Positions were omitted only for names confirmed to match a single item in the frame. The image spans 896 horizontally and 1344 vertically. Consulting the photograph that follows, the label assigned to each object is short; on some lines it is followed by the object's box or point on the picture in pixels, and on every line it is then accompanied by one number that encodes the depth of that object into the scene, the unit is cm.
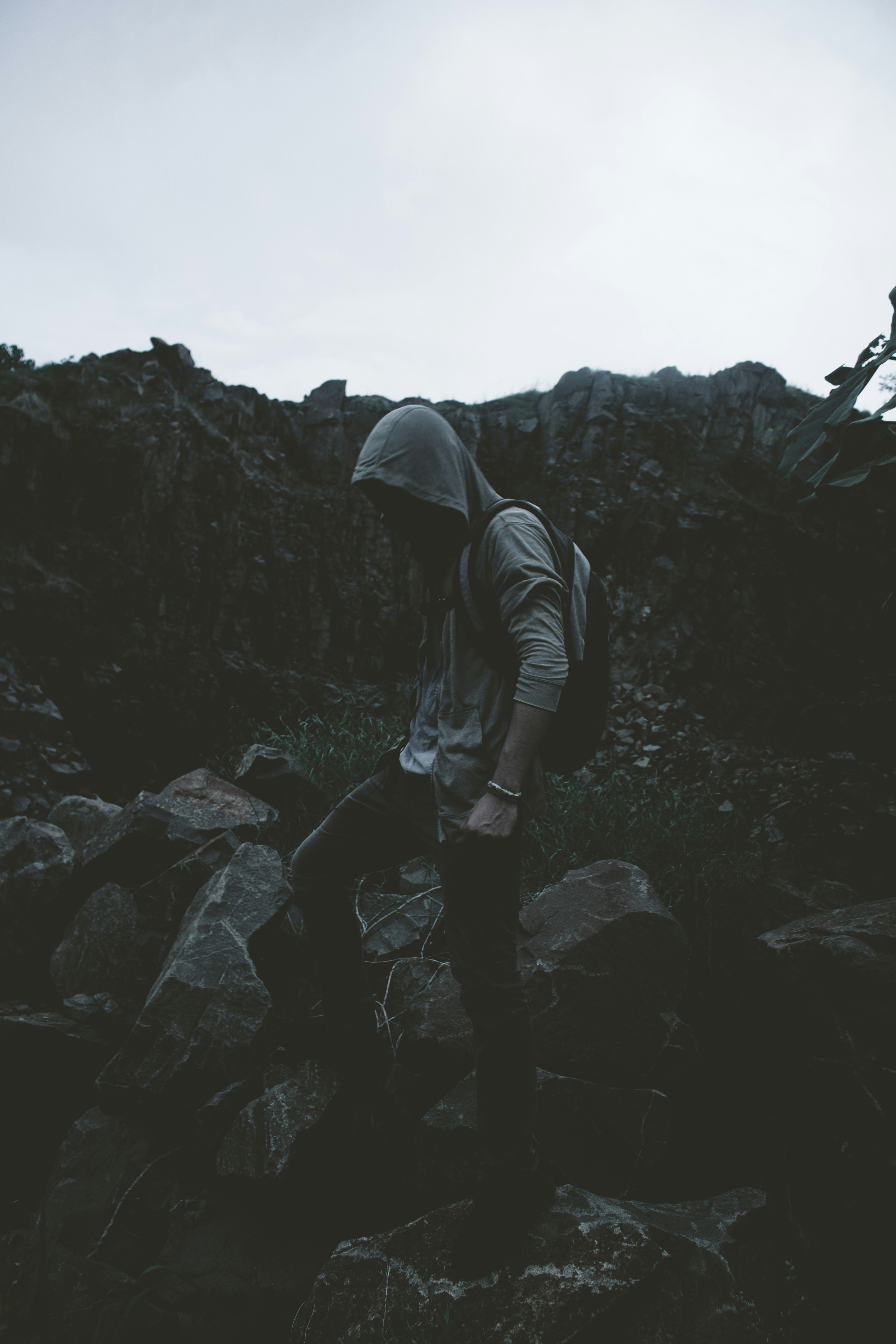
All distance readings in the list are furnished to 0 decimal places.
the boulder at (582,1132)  203
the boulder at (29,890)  294
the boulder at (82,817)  366
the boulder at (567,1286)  156
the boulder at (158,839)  313
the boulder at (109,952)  279
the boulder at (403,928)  294
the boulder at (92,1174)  204
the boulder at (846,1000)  198
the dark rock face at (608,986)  227
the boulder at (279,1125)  202
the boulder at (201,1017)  229
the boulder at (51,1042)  248
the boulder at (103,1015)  261
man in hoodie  158
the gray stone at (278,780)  396
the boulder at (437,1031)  231
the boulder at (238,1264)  181
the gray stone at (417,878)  335
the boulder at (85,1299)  171
